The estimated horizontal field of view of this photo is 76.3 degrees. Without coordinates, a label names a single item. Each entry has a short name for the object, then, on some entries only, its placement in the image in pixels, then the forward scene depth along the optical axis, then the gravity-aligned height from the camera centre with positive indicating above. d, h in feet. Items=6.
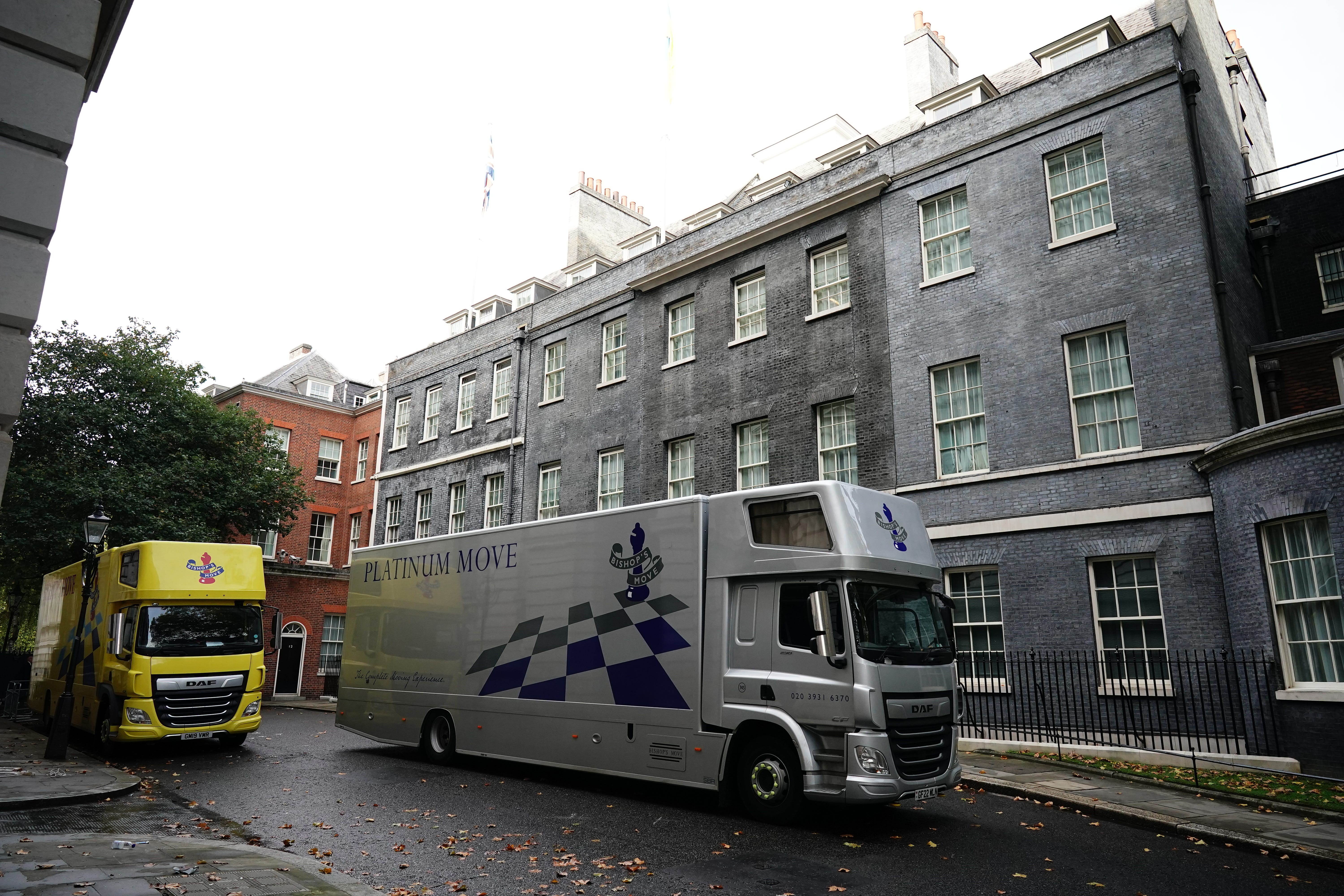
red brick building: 107.65 +17.54
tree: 79.87 +18.78
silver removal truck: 28.91 -0.17
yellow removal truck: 46.34 -0.05
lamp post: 44.27 -0.27
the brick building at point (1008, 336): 46.34 +20.28
